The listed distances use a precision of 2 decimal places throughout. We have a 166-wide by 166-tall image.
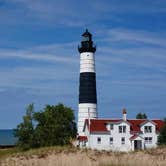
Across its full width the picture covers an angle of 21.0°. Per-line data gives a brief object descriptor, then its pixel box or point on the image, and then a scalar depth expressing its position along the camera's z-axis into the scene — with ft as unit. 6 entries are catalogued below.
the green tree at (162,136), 165.37
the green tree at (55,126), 153.17
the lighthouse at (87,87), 175.32
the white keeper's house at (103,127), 173.27
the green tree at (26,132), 158.85
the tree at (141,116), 232.24
